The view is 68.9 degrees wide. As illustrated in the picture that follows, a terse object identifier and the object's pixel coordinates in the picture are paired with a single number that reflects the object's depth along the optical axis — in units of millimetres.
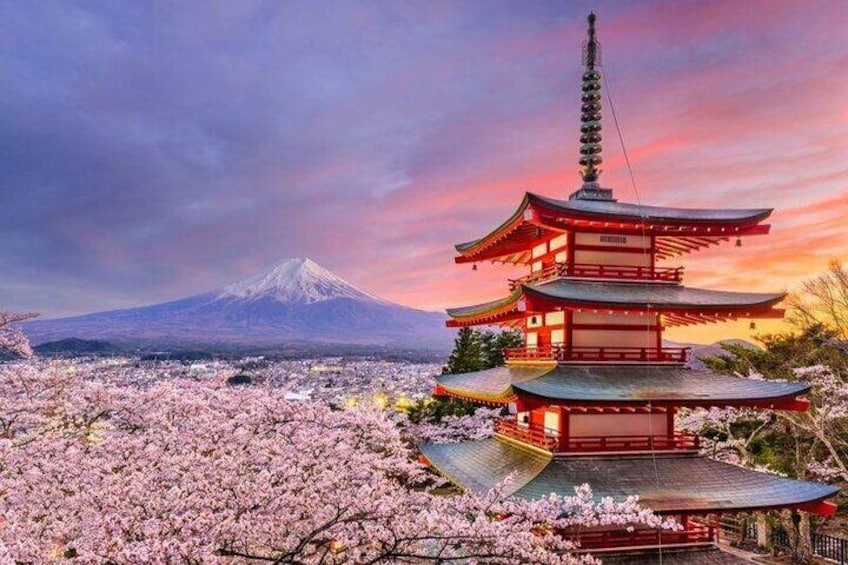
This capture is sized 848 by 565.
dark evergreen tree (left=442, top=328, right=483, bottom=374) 36938
